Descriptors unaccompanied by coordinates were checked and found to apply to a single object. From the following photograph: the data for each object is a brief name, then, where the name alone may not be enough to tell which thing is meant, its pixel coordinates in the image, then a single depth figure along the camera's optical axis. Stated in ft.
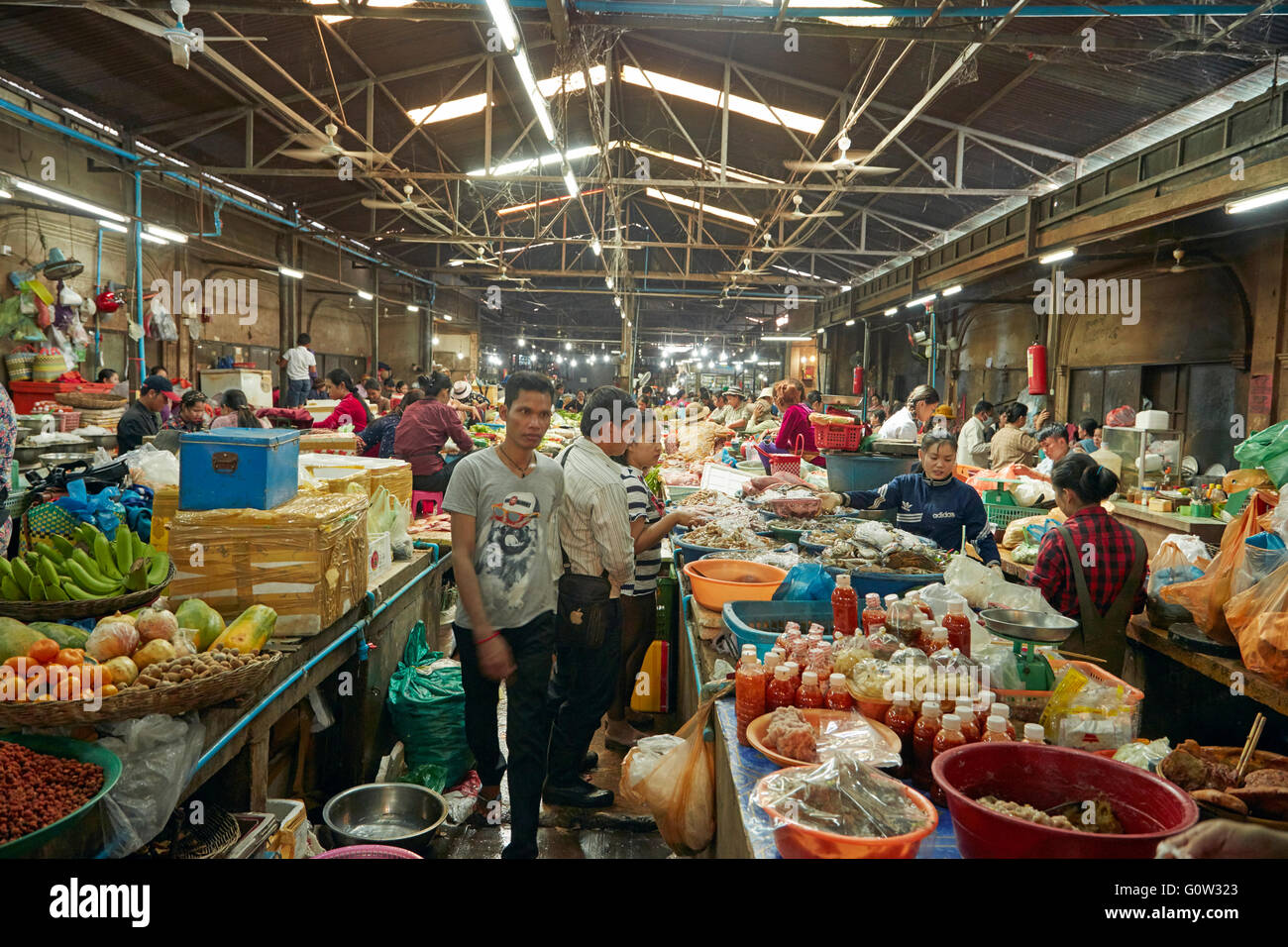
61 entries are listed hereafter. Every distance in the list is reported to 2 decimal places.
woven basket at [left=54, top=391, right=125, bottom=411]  27.12
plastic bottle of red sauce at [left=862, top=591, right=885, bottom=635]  7.84
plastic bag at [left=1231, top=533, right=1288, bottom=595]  9.59
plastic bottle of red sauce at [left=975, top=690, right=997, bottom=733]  6.07
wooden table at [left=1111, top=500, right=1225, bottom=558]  21.89
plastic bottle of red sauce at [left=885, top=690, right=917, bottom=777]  6.17
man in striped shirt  11.02
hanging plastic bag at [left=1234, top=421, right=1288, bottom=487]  14.34
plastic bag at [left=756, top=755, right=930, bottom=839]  4.90
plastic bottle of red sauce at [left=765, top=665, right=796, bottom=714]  6.86
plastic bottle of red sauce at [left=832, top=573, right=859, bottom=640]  8.45
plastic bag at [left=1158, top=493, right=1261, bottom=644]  10.28
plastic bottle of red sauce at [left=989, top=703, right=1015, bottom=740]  5.59
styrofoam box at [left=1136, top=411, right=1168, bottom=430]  25.98
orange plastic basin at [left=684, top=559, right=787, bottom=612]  10.17
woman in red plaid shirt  10.77
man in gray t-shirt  9.76
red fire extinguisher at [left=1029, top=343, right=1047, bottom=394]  38.19
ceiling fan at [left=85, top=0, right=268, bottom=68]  16.76
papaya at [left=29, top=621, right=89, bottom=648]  8.09
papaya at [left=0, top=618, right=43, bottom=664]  7.56
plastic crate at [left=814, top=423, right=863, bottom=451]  21.18
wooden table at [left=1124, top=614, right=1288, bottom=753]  9.58
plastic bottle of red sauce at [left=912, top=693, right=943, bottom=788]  5.92
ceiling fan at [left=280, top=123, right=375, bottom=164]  26.66
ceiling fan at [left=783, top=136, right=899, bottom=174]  27.46
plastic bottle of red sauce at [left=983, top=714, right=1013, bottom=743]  5.53
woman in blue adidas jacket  14.16
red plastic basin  4.00
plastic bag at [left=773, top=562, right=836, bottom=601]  9.57
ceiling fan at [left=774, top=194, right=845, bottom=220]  35.63
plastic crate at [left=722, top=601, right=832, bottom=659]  9.05
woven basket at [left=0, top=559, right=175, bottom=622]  8.36
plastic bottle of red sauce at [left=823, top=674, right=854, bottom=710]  6.68
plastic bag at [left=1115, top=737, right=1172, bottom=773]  5.97
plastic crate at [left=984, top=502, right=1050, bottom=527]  22.21
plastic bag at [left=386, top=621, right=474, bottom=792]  12.59
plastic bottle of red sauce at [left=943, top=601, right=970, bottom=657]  7.66
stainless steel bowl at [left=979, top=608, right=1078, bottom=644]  7.87
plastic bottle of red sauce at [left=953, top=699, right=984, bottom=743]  5.75
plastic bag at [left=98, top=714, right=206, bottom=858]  6.93
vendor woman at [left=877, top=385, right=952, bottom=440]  23.22
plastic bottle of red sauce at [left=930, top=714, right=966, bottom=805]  5.69
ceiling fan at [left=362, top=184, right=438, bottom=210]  38.81
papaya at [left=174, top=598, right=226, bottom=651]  8.73
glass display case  26.48
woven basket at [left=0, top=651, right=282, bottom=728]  6.96
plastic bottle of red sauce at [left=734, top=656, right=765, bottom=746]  6.89
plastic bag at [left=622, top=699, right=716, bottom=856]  7.73
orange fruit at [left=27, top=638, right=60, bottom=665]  7.50
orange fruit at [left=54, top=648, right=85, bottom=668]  7.46
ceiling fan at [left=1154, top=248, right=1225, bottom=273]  29.96
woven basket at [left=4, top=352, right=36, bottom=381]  27.43
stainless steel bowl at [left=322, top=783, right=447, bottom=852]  9.92
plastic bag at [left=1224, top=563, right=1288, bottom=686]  9.00
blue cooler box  10.11
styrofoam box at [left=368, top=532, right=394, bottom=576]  13.60
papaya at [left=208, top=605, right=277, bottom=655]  8.70
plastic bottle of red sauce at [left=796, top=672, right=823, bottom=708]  6.82
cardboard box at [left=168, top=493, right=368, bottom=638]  9.77
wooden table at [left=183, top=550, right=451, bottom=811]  8.66
